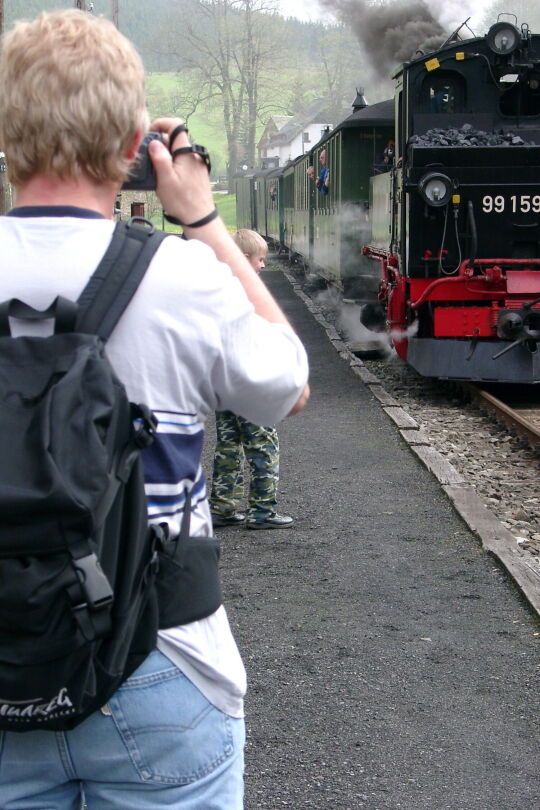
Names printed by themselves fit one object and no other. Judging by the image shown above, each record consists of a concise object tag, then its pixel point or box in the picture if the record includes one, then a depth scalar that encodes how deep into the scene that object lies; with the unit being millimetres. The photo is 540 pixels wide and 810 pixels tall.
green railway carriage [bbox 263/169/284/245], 33594
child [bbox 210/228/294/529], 5895
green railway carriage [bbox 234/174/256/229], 45441
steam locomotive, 10117
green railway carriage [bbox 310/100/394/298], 15672
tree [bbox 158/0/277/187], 65188
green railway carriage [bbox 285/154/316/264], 22547
